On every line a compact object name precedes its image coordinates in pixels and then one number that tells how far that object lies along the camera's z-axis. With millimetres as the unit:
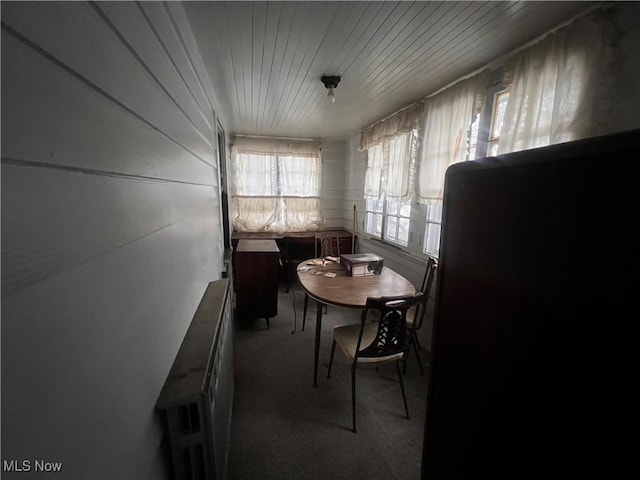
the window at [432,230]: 2377
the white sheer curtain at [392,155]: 2629
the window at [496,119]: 1769
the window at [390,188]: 2732
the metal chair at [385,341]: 1460
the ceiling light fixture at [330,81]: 1964
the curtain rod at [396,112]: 2530
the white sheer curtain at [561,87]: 1188
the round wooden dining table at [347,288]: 1755
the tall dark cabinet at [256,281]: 2553
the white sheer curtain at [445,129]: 1882
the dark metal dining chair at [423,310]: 1831
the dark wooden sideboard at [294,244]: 4137
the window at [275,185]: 4176
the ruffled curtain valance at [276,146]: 4105
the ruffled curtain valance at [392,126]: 2527
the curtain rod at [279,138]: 4148
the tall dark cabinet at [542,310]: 358
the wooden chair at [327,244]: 3692
